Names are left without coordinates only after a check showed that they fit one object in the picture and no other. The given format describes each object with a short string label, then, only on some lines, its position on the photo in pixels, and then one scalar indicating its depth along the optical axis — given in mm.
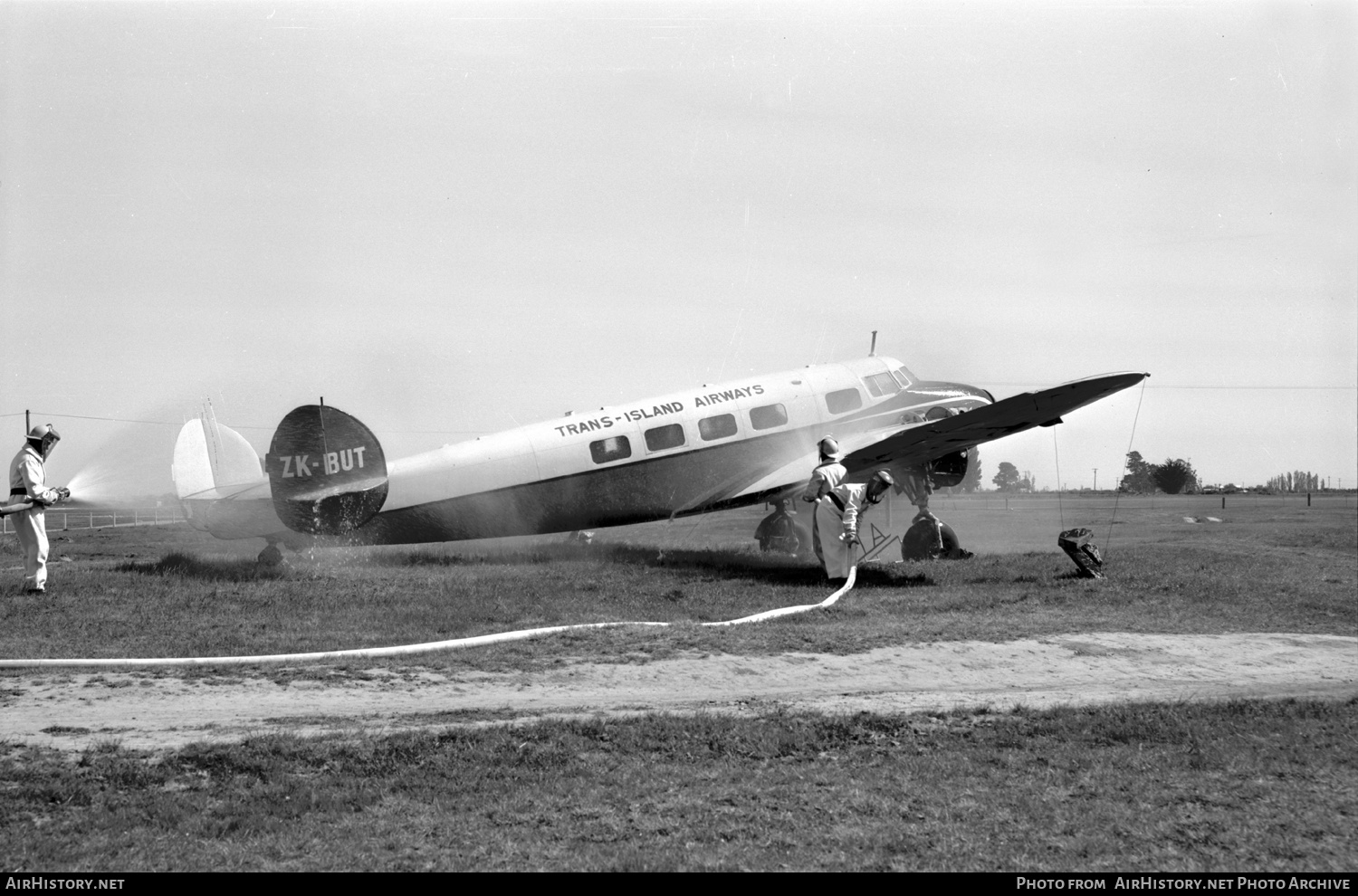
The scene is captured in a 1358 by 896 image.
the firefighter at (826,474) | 17984
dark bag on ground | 18656
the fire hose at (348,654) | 10883
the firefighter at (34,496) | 15797
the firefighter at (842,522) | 17859
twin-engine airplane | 19094
